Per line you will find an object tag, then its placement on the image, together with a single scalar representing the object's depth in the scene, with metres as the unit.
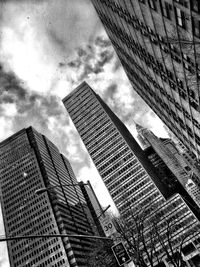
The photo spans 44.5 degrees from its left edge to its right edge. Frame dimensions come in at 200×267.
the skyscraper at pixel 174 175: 175.16
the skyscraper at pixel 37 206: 133.25
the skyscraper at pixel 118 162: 111.46
